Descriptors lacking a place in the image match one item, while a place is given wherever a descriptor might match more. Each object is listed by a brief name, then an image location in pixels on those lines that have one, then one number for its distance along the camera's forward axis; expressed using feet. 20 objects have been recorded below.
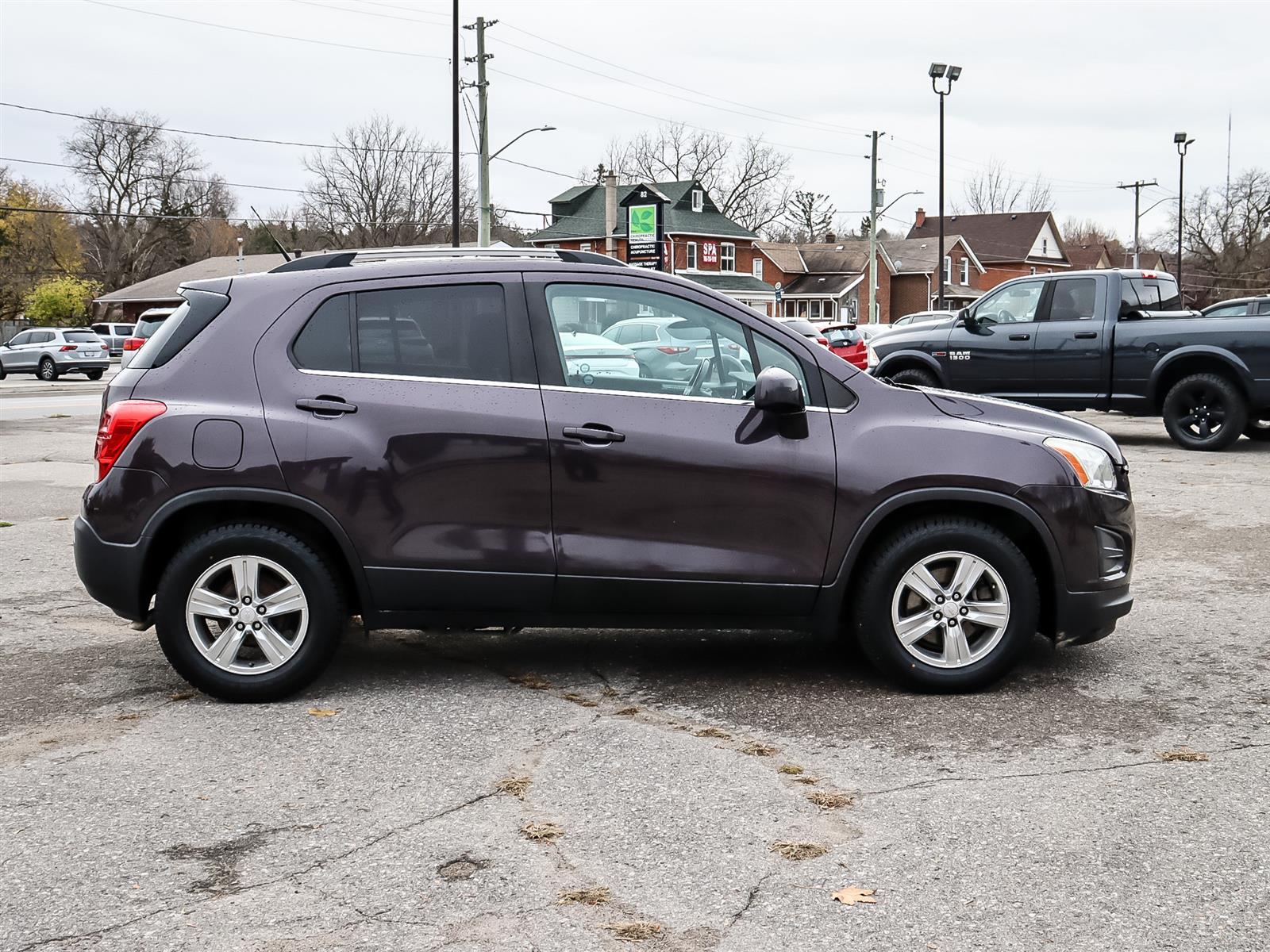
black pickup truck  47.96
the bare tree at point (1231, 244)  272.72
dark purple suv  17.12
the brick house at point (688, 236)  241.14
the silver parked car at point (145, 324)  68.16
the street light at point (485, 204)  114.73
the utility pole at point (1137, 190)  254.68
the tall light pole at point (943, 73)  166.50
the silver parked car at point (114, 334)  175.52
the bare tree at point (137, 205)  264.72
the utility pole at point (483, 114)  116.16
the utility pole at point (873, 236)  167.12
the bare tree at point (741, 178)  303.27
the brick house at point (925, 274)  278.67
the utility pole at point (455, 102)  119.96
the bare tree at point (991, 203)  355.77
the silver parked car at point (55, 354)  132.77
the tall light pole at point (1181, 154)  219.82
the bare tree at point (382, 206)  257.75
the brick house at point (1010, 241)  303.27
